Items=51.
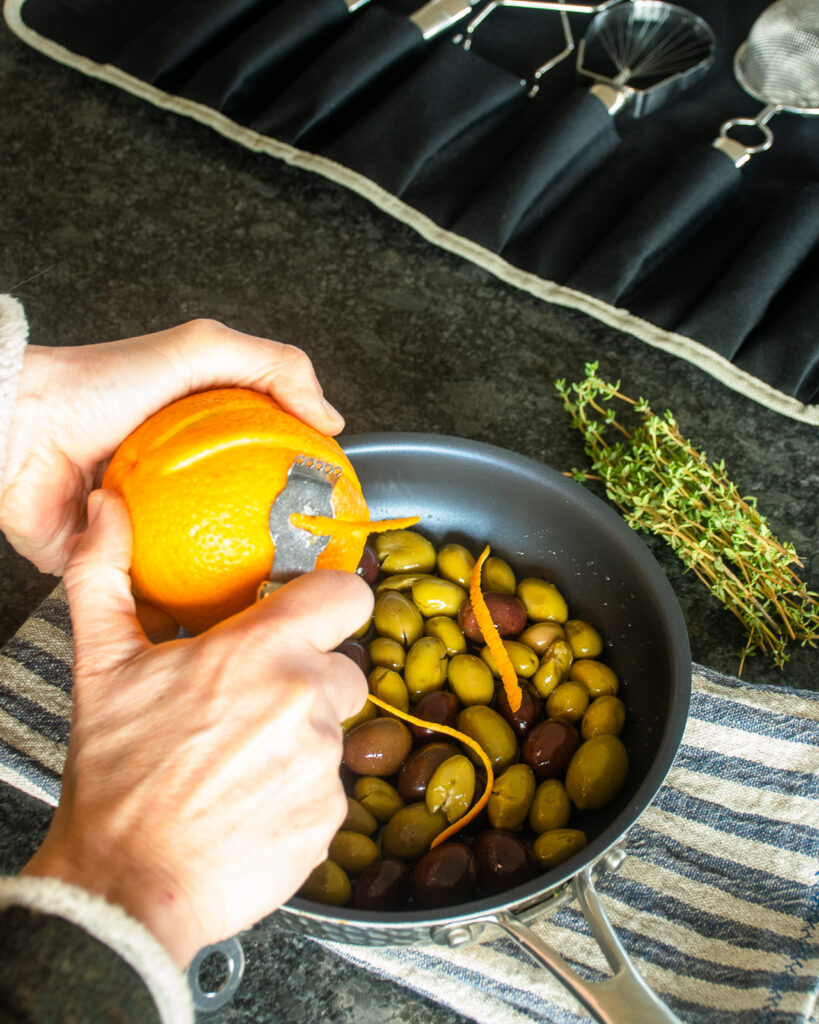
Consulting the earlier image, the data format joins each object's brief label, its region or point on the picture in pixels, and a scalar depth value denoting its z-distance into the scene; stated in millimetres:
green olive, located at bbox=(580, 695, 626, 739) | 693
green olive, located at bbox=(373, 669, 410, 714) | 697
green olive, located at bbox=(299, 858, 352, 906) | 586
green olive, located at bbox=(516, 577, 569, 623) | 764
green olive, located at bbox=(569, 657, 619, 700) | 722
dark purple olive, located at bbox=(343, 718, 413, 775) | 656
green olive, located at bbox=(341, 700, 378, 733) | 680
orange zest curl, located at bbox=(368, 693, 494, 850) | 627
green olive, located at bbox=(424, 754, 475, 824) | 639
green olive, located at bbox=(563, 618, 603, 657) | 750
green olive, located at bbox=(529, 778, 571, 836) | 645
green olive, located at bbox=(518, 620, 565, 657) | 742
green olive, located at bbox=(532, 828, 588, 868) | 612
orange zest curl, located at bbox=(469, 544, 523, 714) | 687
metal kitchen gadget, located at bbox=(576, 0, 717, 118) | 1380
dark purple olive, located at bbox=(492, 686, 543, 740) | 701
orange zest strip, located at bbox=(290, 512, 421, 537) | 555
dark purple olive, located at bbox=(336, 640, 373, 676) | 702
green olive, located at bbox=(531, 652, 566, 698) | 721
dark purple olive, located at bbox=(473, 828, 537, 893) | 595
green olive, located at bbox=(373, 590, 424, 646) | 734
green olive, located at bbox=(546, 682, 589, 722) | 709
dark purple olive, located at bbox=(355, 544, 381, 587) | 749
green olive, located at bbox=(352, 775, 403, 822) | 650
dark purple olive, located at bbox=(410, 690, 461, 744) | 686
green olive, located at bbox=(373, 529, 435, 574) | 777
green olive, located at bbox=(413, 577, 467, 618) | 753
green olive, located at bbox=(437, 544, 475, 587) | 782
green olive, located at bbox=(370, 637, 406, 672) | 722
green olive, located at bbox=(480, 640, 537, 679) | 726
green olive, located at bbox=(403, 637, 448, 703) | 713
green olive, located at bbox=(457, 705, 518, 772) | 672
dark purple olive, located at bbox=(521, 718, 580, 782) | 671
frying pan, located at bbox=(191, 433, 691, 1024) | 513
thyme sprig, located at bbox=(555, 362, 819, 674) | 872
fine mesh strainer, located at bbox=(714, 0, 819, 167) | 1380
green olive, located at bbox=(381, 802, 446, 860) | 628
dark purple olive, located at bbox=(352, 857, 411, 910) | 585
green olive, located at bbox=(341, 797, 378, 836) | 636
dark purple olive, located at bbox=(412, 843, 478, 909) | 585
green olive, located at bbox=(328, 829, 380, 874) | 621
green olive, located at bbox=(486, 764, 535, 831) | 645
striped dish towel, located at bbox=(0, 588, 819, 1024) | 647
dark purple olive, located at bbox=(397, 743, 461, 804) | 646
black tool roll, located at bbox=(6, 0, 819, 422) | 1113
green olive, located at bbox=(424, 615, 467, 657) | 739
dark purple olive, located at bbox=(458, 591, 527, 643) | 736
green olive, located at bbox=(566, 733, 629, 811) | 653
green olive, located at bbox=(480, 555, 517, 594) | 788
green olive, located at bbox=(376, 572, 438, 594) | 768
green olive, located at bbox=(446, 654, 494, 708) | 709
